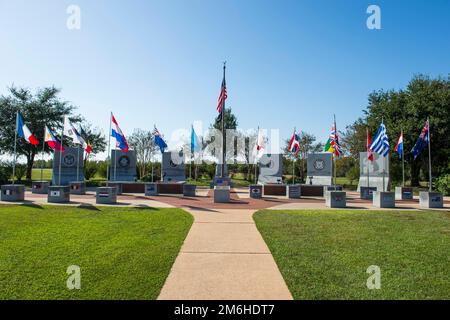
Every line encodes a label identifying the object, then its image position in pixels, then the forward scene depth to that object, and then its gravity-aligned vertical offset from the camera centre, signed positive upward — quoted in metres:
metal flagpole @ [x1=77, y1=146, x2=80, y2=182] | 28.22 +0.41
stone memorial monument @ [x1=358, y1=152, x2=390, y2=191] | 26.35 -0.31
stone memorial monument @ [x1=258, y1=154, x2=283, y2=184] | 31.66 -0.08
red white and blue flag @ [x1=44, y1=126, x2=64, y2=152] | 18.48 +1.57
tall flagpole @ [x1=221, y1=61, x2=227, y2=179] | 27.25 +1.85
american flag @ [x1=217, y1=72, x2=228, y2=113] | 24.98 +5.75
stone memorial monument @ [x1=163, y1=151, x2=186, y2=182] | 29.47 -0.17
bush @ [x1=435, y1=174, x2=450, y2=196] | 24.55 -1.16
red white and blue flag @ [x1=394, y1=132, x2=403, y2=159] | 20.62 +1.58
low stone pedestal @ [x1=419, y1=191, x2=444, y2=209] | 16.48 -1.57
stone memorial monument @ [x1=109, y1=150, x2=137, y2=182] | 28.75 +0.19
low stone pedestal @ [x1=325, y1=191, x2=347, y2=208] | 16.20 -1.55
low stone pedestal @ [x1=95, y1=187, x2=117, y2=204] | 16.16 -1.48
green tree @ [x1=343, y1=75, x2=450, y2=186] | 29.17 +5.31
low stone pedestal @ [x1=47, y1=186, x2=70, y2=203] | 16.17 -1.46
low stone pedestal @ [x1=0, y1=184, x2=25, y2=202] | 16.39 -1.45
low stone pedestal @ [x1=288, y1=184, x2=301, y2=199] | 21.49 -1.61
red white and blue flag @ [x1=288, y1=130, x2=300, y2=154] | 21.55 +1.64
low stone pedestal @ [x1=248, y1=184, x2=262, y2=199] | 21.09 -1.55
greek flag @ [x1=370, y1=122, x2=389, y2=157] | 17.47 +1.48
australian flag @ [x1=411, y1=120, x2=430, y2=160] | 18.53 +1.73
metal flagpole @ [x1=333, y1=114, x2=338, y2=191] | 21.11 +2.11
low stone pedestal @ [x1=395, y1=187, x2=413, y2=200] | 21.42 -1.59
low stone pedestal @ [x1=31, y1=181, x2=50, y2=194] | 22.16 -1.52
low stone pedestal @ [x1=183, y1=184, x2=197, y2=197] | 21.74 -1.58
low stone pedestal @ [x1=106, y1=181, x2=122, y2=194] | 22.95 -1.35
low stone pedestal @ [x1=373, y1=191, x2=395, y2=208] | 16.48 -1.56
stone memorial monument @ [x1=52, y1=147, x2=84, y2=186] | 28.11 +0.25
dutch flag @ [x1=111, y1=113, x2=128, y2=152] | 18.52 +1.80
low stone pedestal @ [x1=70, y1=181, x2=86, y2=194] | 21.50 -1.50
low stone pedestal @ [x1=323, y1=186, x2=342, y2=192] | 21.31 -1.33
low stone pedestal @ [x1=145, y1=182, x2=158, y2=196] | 22.14 -1.57
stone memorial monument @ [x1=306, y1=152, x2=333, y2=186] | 29.38 +0.18
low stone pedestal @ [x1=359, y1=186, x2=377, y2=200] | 21.22 -1.61
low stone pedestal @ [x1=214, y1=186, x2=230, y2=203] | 17.89 -1.56
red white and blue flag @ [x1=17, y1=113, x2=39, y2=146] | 17.03 +1.82
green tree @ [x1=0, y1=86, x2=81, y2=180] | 34.12 +5.64
